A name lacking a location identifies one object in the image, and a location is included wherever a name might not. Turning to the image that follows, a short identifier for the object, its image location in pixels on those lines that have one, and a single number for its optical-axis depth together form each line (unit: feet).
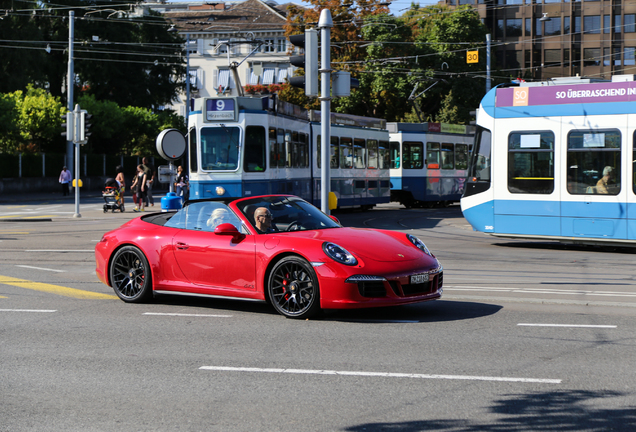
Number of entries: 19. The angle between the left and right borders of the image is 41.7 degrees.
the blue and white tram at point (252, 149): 66.28
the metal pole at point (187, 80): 213.87
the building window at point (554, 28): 266.36
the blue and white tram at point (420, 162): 110.52
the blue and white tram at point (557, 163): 50.88
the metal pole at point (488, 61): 154.72
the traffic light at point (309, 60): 38.75
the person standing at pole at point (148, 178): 97.25
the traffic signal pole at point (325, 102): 38.73
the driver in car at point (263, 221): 29.12
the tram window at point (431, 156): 111.04
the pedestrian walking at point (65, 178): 145.28
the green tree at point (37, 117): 160.35
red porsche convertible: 26.63
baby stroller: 97.96
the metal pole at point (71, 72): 142.82
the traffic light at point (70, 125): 88.63
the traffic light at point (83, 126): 88.38
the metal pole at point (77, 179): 88.33
